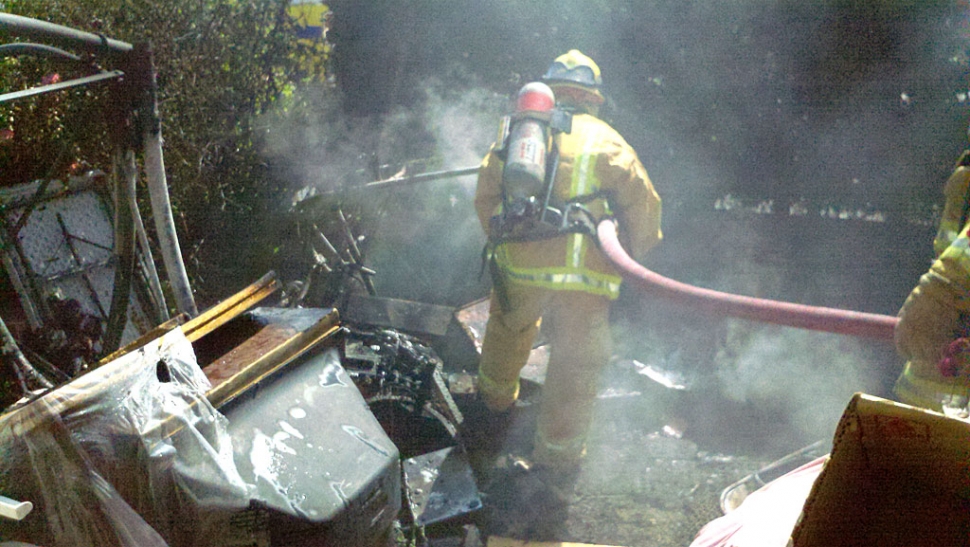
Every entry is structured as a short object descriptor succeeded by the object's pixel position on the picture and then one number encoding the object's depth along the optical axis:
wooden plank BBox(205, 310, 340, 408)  1.94
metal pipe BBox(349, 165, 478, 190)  5.11
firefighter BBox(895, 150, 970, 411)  2.25
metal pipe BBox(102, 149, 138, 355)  2.76
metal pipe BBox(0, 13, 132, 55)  2.04
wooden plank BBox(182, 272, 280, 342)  2.29
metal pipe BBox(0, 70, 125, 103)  2.16
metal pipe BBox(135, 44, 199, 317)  2.69
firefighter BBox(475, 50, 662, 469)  3.52
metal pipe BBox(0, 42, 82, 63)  2.16
